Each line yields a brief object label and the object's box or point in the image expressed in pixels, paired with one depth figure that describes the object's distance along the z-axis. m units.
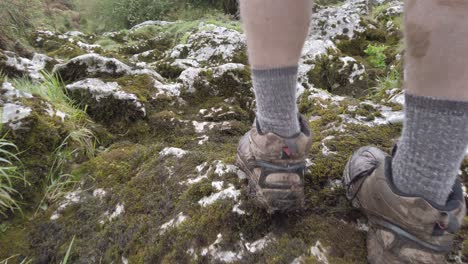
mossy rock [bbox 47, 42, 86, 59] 4.05
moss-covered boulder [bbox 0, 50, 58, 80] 2.75
